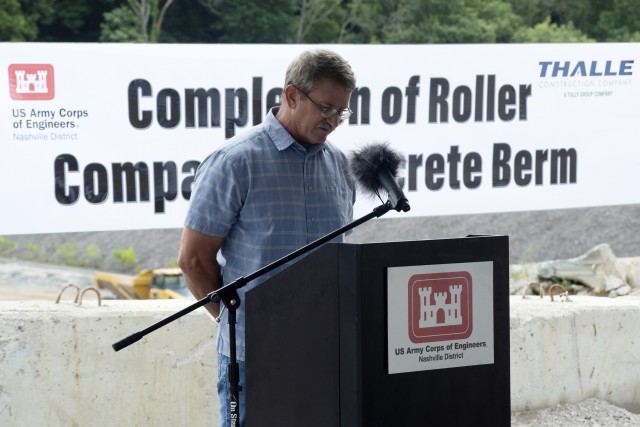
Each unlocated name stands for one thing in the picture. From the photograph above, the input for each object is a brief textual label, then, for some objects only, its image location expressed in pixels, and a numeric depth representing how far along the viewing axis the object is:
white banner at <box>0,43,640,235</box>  10.22
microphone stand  4.68
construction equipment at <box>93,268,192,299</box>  32.59
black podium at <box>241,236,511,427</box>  4.17
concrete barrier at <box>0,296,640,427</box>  9.15
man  5.76
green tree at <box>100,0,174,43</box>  82.37
